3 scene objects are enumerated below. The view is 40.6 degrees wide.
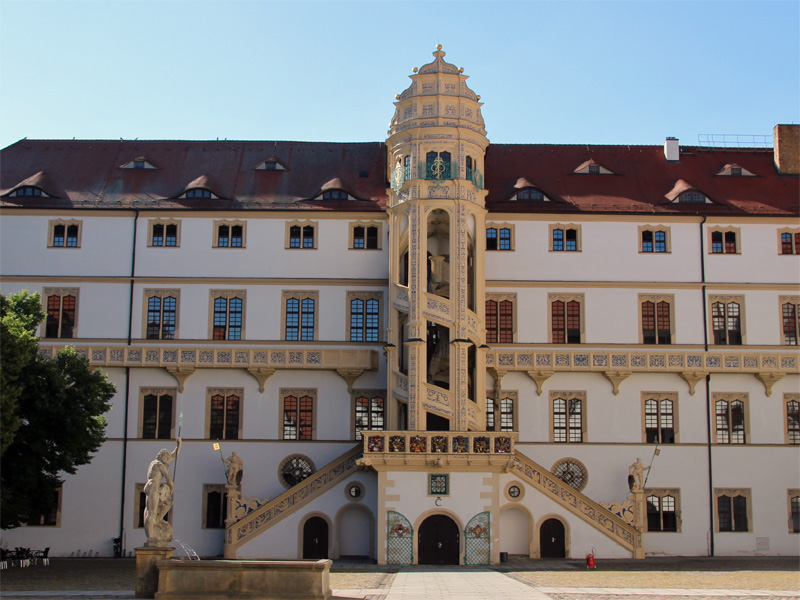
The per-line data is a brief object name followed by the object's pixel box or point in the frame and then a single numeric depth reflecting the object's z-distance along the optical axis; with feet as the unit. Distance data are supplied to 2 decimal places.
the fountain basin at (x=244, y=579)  91.81
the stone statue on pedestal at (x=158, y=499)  101.96
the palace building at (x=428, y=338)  147.64
